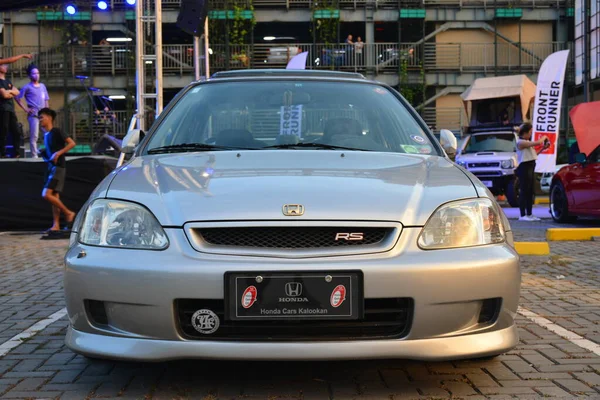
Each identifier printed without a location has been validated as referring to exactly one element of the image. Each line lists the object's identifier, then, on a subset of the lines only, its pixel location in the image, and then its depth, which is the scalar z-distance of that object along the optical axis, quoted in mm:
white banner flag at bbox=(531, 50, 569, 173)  19266
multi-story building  35312
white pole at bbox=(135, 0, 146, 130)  13148
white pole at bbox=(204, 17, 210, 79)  16030
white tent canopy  21234
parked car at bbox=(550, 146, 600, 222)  11766
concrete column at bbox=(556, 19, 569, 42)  37062
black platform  11891
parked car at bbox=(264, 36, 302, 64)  35375
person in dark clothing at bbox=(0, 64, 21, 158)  13750
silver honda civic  3041
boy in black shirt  10578
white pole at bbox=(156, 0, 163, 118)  13320
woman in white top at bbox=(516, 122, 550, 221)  12812
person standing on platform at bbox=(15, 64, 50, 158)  15414
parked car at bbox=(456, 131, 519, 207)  17422
